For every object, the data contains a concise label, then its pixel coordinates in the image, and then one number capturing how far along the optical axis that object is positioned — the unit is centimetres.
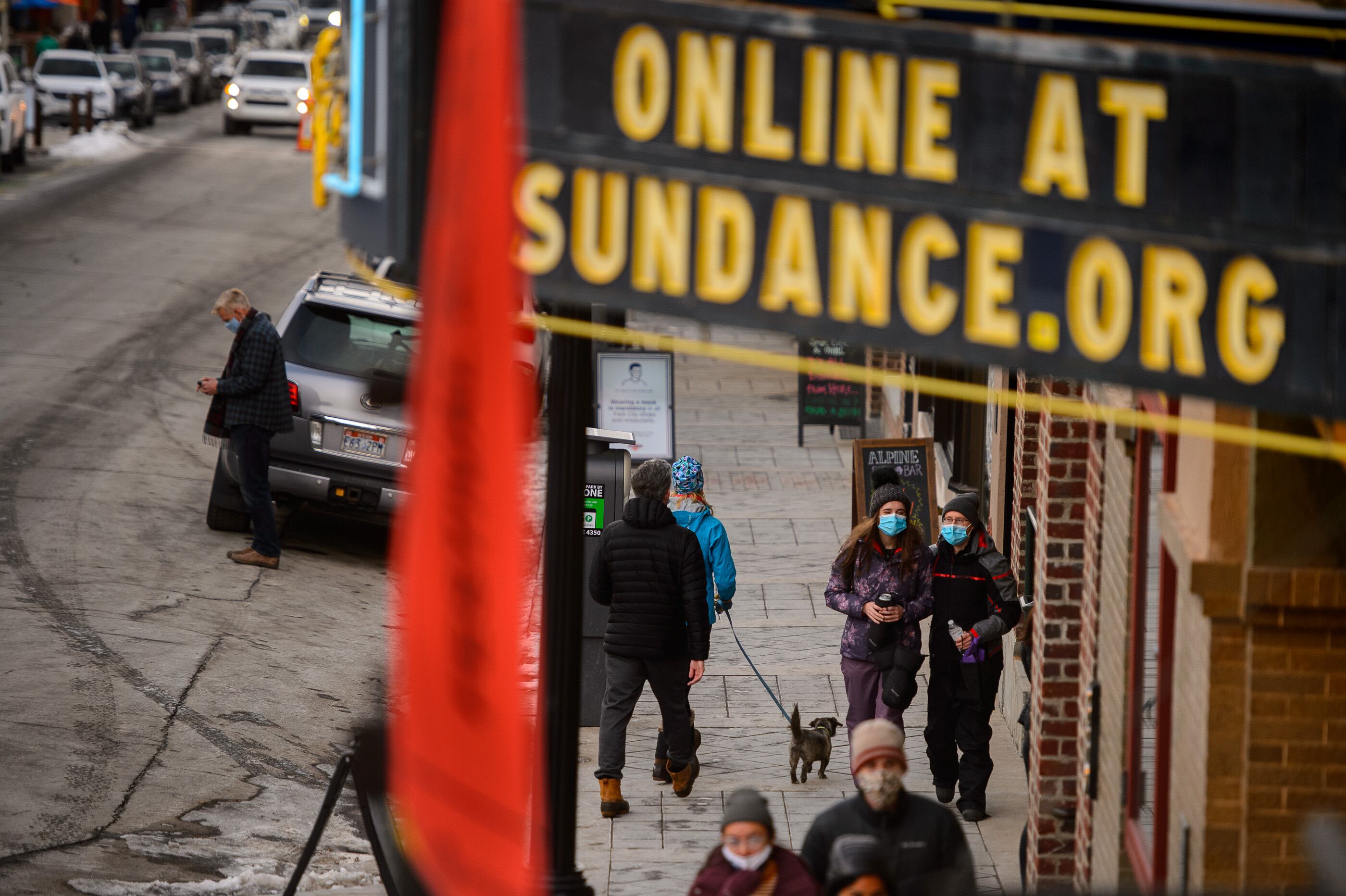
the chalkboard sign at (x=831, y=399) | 3728
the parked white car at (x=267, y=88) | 8725
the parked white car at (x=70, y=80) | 8394
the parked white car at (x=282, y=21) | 13850
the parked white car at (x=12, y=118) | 6706
